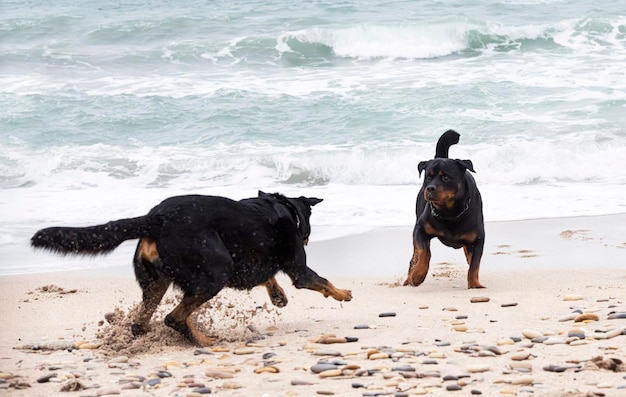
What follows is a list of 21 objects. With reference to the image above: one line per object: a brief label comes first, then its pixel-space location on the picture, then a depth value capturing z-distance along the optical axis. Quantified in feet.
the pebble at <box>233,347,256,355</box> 30.71
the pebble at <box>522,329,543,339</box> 30.25
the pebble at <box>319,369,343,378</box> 26.78
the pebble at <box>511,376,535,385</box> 24.61
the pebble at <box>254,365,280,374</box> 27.73
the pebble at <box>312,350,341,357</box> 29.58
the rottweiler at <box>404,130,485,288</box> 41.65
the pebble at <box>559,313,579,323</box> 33.22
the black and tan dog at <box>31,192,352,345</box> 30.42
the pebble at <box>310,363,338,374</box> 27.32
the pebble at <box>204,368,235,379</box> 27.17
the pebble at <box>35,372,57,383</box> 26.86
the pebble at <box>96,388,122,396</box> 25.38
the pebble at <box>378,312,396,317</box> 36.01
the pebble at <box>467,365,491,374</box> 26.35
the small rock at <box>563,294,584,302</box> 37.47
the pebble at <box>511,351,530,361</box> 27.43
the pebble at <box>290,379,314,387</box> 26.04
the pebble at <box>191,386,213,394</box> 25.52
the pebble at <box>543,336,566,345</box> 29.28
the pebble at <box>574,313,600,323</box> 32.71
